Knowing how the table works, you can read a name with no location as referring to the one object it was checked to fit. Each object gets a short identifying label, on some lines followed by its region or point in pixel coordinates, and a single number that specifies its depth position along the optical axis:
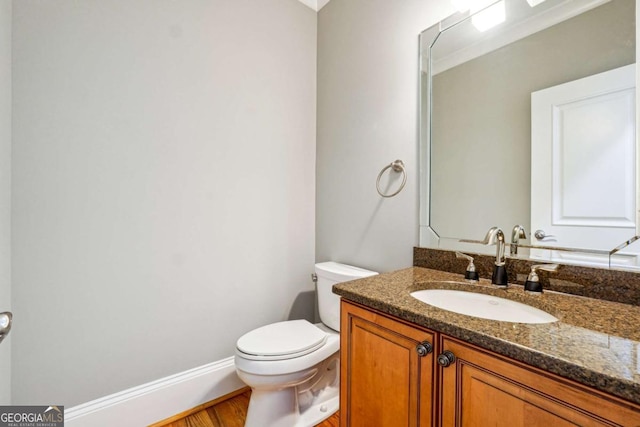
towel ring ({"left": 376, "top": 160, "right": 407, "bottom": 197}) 1.44
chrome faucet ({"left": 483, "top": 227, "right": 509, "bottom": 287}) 0.99
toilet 1.23
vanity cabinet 0.52
